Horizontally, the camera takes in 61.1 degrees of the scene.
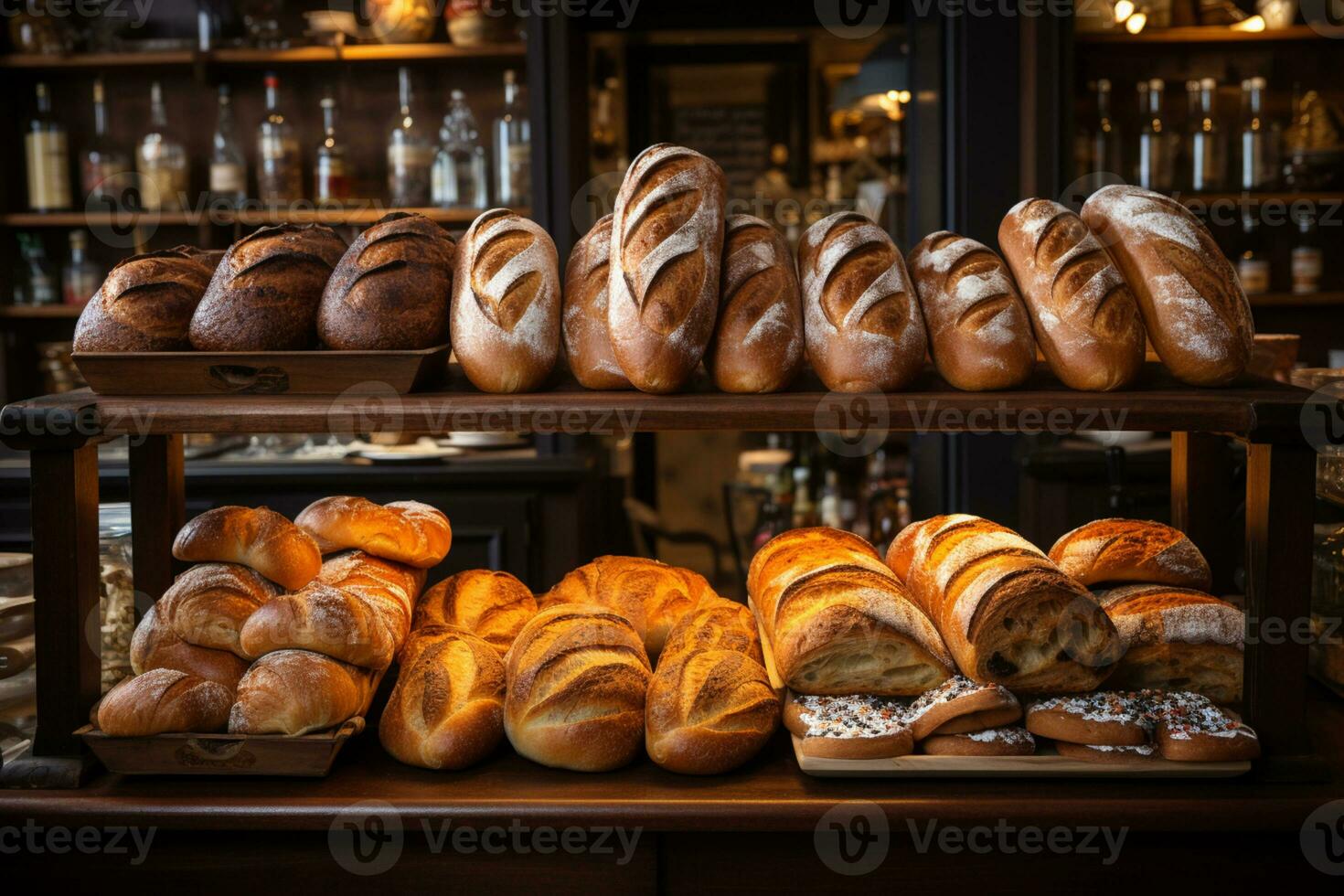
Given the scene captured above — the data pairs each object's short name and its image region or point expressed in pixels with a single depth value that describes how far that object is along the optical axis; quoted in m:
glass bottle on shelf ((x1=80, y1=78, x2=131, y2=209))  3.68
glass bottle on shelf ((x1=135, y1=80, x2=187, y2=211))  3.64
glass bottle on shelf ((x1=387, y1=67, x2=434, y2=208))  3.57
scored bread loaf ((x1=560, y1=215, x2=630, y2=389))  1.32
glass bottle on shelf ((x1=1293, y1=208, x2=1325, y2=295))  3.55
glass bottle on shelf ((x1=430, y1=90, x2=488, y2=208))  3.58
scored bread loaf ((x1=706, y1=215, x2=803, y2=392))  1.27
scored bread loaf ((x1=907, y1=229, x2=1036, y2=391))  1.26
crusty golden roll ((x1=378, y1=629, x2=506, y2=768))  1.24
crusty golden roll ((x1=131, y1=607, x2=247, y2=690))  1.30
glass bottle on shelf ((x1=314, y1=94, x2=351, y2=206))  3.62
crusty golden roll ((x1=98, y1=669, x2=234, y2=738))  1.21
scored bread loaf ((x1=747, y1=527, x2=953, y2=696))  1.28
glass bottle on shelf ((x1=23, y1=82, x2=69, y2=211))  3.64
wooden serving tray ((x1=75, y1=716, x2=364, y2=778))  1.22
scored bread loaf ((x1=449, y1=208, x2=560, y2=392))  1.28
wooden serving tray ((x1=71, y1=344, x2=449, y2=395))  1.26
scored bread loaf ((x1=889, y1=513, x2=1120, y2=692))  1.25
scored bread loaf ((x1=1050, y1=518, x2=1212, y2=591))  1.41
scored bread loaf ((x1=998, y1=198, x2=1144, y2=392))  1.24
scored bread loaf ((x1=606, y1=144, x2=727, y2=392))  1.24
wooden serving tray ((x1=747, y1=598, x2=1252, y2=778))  1.21
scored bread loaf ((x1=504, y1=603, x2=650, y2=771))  1.23
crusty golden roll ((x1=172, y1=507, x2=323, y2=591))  1.36
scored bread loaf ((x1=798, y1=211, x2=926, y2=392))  1.26
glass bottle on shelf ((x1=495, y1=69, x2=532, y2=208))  3.56
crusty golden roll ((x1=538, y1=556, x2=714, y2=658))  1.51
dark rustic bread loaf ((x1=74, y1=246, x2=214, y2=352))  1.29
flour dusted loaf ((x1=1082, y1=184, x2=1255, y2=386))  1.25
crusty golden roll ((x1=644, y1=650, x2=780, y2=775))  1.22
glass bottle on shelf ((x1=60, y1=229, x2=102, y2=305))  3.69
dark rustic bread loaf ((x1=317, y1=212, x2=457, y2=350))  1.28
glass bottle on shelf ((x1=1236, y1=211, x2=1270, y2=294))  3.52
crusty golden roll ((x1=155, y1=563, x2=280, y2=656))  1.29
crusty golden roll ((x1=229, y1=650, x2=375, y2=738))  1.22
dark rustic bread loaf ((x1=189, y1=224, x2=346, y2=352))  1.28
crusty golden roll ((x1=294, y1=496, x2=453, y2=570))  1.52
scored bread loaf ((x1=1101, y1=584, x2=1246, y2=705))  1.32
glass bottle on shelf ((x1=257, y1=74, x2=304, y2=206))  3.60
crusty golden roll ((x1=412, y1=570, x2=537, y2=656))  1.49
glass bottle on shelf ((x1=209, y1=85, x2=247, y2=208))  3.62
